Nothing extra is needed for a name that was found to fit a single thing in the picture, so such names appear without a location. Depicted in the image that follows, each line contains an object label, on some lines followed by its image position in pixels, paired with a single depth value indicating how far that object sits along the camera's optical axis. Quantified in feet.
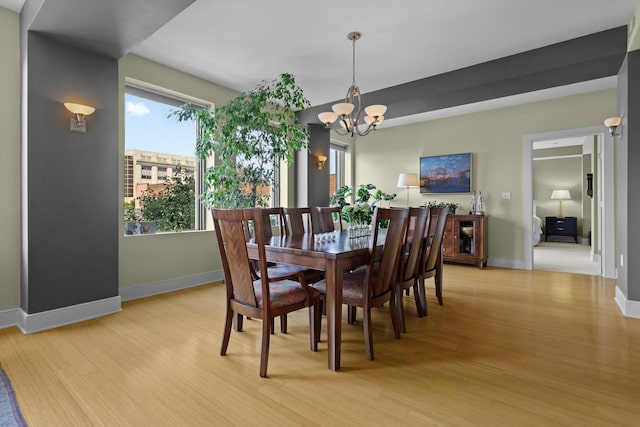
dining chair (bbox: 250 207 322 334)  8.21
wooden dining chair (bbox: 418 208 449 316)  10.17
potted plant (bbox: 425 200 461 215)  19.15
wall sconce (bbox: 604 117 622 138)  11.13
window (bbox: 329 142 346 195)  23.24
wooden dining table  6.79
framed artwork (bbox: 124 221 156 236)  12.18
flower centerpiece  9.95
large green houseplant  12.64
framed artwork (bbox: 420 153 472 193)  19.10
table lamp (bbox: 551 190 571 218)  29.32
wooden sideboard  17.30
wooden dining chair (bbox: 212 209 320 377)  6.50
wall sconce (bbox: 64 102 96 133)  9.23
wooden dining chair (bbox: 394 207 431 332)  8.73
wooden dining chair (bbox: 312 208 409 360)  7.23
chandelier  10.75
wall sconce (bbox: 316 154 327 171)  18.92
